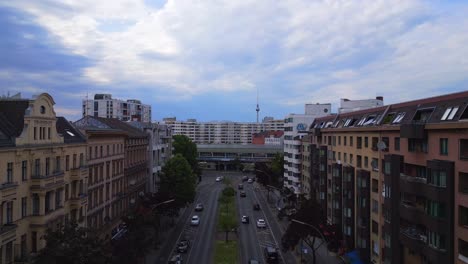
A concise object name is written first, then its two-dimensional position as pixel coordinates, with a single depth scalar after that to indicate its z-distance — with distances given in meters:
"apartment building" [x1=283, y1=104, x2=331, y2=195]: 112.89
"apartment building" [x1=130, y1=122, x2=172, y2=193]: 99.19
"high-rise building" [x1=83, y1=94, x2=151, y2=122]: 115.65
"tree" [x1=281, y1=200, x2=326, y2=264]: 60.41
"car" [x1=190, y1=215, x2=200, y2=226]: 88.82
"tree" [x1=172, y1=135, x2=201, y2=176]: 151.00
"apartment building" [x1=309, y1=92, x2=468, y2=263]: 35.78
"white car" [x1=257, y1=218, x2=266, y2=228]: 87.69
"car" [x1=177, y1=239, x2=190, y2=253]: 67.62
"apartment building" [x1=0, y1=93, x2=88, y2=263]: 37.69
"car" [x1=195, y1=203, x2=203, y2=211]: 106.51
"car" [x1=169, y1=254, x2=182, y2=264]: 59.74
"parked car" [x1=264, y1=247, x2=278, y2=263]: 62.25
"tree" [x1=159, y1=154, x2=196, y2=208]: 87.00
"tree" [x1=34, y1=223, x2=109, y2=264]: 35.53
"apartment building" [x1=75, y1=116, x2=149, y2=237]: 61.53
